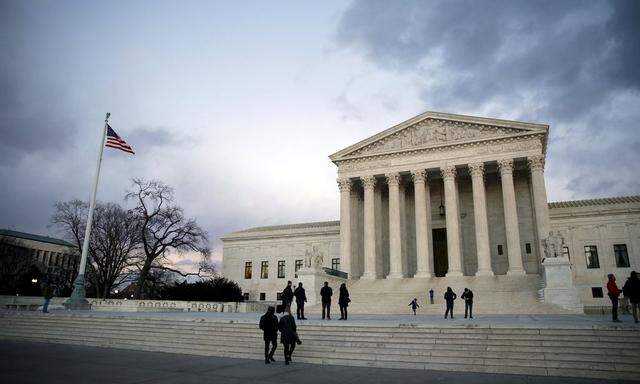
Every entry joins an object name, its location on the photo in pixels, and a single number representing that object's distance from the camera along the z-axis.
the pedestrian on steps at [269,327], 11.95
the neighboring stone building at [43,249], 59.03
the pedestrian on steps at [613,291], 15.57
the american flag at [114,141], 28.23
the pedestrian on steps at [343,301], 19.26
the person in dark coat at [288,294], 18.38
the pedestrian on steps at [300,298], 19.23
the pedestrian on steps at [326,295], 19.34
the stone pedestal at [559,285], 26.06
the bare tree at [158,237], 43.69
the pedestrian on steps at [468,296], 20.76
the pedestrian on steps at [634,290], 14.70
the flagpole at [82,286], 26.78
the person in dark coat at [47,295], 23.78
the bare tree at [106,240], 45.88
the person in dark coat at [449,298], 21.31
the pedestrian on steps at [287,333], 11.86
